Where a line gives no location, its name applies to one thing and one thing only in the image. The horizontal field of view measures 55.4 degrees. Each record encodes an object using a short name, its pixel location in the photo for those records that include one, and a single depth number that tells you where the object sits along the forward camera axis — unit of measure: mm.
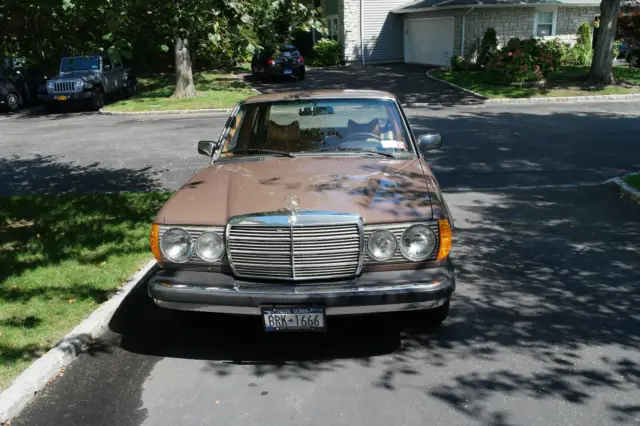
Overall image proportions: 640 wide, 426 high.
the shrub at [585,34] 30719
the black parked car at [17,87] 22328
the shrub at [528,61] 22484
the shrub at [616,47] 30630
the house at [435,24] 29844
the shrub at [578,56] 30359
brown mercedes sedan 4066
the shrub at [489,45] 28453
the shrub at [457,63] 29070
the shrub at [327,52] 35375
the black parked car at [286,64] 27938
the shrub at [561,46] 27125
